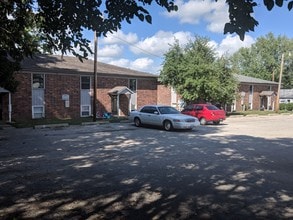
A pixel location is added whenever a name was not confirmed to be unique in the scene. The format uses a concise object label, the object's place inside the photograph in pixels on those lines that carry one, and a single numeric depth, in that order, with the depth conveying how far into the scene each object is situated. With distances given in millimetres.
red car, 18477
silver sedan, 14308
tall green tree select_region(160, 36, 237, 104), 23235
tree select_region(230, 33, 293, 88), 59945
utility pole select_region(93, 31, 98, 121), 17699
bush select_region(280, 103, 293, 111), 41023
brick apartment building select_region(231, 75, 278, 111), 34442
